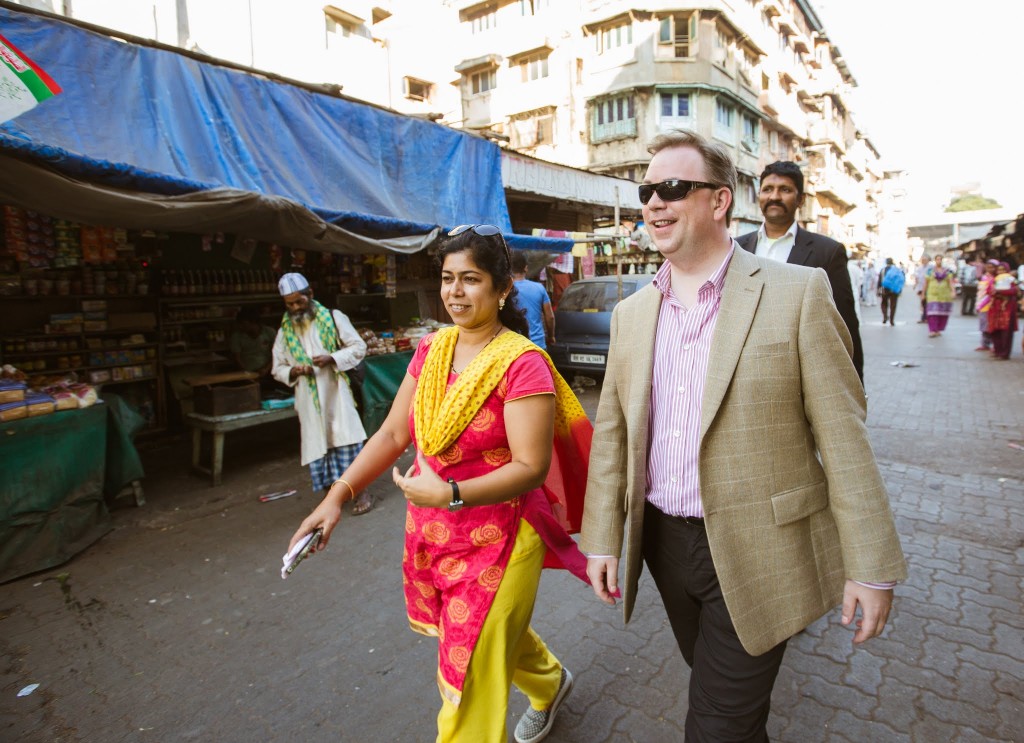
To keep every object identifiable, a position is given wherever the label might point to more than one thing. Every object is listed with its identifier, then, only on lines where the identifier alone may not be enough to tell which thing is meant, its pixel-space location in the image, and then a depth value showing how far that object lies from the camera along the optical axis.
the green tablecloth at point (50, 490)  4.01
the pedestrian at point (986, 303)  12.17
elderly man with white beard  5.04
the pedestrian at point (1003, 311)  10.91
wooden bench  5.69
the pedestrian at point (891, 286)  17.55
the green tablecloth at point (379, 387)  6.83
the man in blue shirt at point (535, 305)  7.38
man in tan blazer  1.50
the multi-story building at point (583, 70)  29.16
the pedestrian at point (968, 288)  21.28
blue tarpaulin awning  4.65
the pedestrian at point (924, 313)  19.12
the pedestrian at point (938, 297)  14.19
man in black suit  2.98
